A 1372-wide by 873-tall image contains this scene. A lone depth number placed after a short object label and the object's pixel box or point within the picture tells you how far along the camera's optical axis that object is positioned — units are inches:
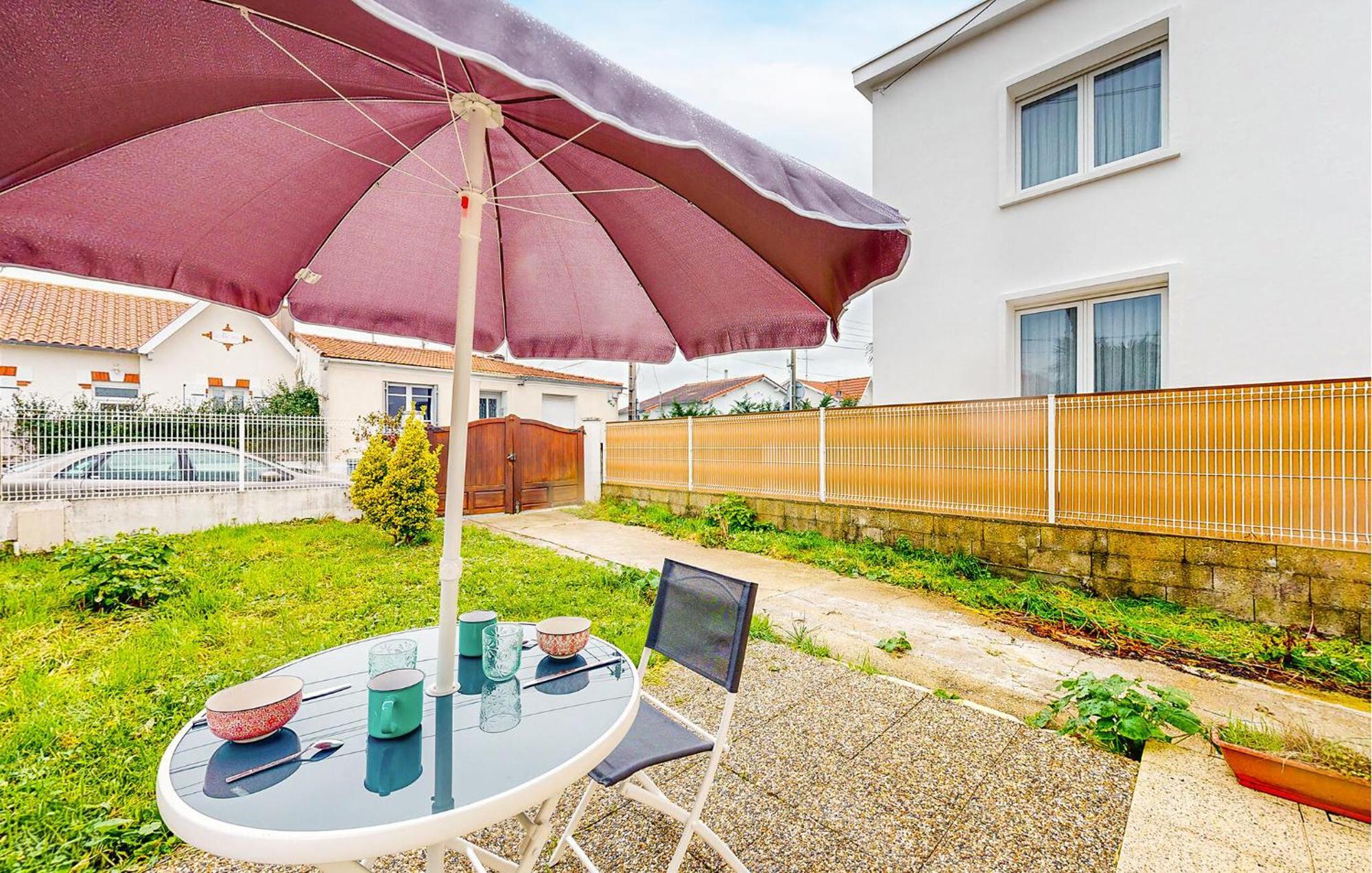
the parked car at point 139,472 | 252.4
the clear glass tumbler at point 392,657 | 66.8
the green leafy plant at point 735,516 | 312.2
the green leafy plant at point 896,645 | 152.4
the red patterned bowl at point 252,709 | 53.3
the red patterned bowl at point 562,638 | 75.5
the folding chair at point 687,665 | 68.1
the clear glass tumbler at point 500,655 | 70.5
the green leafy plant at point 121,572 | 177.8
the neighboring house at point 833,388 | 1096.2
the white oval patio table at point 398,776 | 42.9
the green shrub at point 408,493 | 275.1
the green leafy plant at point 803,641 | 151.1
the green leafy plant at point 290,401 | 535.8
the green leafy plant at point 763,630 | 161.3
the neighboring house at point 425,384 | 565.0
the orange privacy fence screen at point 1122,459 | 153.9
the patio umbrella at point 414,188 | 53.8
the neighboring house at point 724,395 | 1366.9
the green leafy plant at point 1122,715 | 104.6
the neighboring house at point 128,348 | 478.6
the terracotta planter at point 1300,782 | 82.4
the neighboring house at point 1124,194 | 179.3
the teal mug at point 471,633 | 76.8
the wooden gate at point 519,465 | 396.2
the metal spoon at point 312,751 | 51.5
